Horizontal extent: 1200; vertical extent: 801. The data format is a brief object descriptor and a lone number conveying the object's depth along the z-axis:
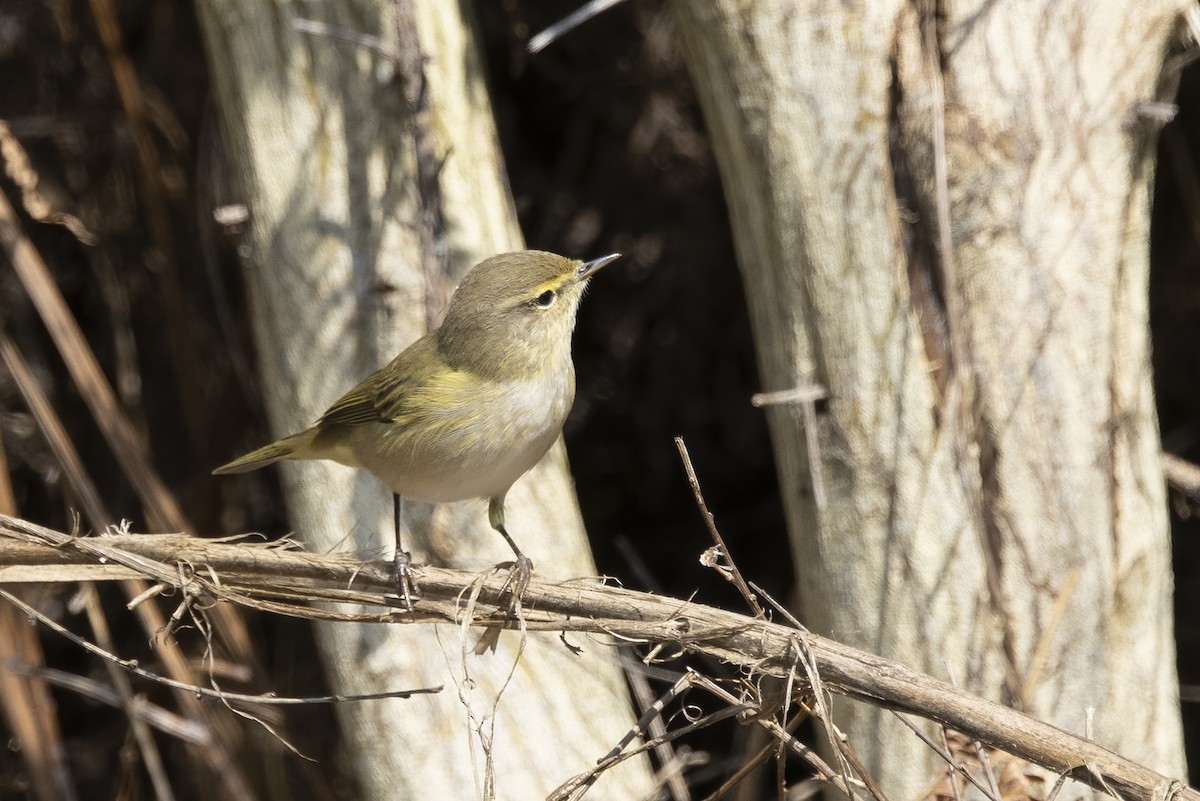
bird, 5.54
